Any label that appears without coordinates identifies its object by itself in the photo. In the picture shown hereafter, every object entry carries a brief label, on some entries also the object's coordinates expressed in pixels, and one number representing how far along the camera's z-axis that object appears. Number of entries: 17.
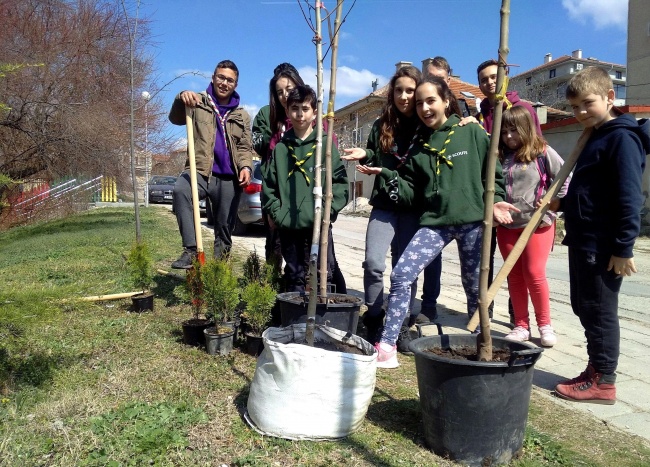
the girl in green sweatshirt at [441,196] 3.31
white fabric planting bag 2.38
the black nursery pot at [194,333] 3.75
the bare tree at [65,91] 15.77
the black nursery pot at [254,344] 3.57
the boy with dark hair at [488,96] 4.09
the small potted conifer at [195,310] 3.76
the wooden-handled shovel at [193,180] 4.21
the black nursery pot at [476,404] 2.21
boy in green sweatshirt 3.72
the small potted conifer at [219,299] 3.54
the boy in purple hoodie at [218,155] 4.69
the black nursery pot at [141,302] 4.65
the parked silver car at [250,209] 11.77
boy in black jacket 2.79
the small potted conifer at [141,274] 4.53
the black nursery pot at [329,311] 3.26
